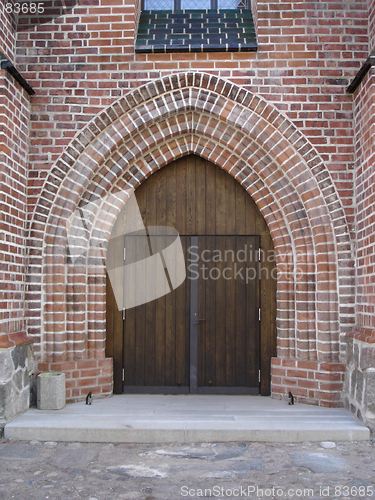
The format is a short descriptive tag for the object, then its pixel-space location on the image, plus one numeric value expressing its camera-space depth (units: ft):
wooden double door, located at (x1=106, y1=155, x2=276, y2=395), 17.04
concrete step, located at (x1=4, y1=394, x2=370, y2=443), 12.84
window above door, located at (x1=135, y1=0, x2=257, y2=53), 16.12
